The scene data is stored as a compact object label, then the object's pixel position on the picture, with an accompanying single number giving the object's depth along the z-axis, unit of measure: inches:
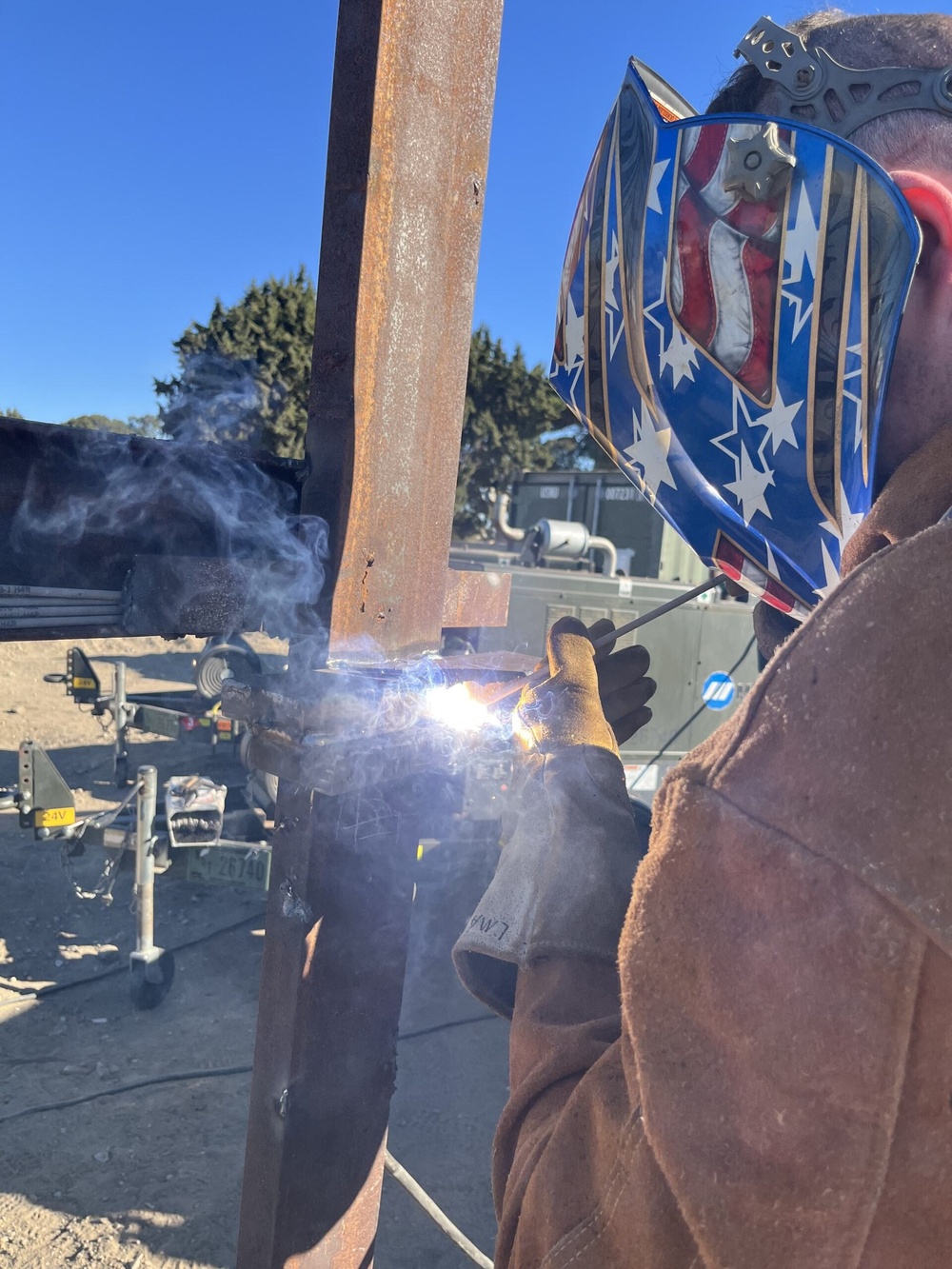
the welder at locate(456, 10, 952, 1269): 26.3
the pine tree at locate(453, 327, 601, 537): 978.7
